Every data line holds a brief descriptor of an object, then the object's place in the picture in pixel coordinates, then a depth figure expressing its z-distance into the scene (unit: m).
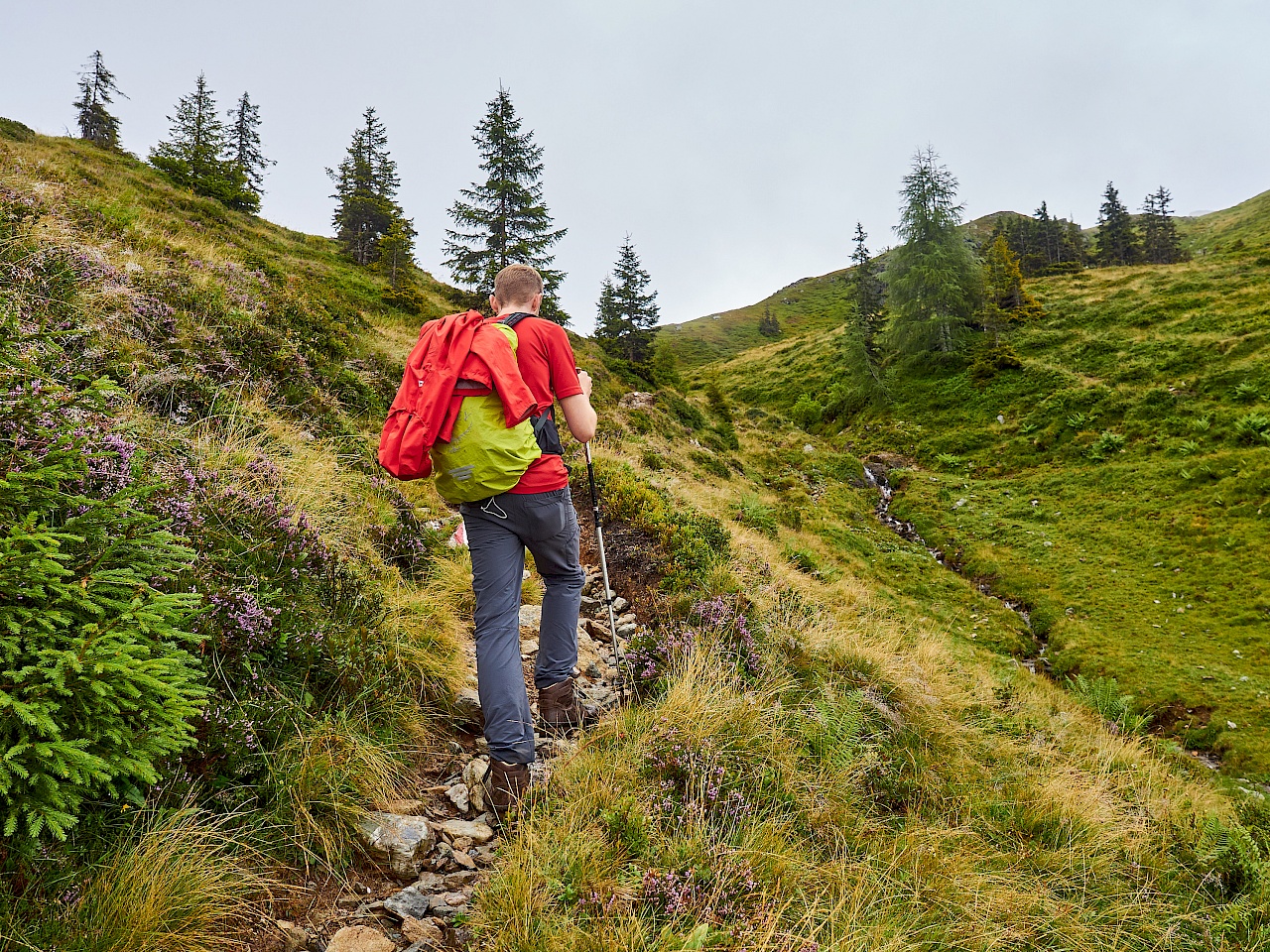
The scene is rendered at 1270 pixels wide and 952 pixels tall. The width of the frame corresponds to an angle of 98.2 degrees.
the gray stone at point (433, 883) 2.62
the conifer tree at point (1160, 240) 64.75
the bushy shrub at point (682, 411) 26.25
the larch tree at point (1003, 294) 35.78
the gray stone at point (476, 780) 3.21
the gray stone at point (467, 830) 2.99
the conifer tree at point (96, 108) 40.31
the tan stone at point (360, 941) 2.22
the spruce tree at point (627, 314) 36.03
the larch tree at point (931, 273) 37.41
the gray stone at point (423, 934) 2.32
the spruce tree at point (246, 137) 41.22
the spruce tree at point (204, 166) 26.72
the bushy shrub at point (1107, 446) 22.05
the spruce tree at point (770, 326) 93.00
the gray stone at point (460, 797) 3.20
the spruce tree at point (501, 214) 23.22
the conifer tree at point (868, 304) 39.59
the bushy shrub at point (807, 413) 41.31
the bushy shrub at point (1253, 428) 18.64
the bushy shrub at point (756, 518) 13.80
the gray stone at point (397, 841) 2.68
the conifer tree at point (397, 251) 26.61
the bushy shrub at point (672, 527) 6.22
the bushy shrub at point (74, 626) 1.73
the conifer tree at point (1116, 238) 62.53
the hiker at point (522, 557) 3.18
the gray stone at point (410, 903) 2.44
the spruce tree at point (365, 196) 32.41
